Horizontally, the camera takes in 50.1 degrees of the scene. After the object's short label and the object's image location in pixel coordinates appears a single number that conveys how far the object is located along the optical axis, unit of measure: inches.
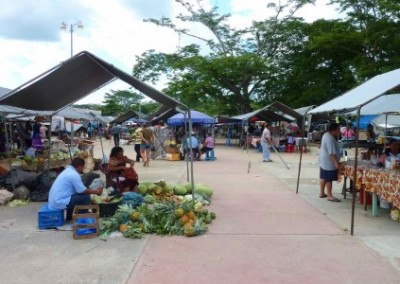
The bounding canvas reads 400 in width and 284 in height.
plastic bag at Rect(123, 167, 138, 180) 350.2
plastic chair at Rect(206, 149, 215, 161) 749.9
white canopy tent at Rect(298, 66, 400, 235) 241.6
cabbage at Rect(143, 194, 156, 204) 308.3
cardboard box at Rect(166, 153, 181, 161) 740.0
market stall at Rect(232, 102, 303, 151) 909.8
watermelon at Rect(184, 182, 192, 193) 362.3
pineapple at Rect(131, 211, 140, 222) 257.9
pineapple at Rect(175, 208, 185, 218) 258.2
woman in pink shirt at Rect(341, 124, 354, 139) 862.5
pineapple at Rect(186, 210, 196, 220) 260.5
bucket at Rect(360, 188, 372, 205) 326.7
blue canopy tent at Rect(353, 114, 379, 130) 943.9
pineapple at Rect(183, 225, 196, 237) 242.5
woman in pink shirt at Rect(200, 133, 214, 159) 745.6
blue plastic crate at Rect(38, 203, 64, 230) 259.8
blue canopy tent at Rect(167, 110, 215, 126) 879.7
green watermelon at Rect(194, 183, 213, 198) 350.9
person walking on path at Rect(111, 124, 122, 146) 1164.9
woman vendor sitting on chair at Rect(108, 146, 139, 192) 348.8
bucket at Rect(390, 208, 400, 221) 278.5
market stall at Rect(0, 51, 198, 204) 297.7
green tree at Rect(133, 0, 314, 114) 1307.8
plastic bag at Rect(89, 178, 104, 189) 306.9
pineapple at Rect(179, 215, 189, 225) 253.9
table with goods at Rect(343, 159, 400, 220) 258.4
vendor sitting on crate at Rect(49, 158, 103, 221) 263.1
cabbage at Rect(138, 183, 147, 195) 339.3
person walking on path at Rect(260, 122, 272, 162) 712.4
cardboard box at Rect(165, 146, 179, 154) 745.0
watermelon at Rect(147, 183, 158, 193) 342.6
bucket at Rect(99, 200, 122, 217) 280.3
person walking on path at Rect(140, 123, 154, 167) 639.1
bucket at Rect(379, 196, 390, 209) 300.1
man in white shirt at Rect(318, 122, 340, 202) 335.3
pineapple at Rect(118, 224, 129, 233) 247.2
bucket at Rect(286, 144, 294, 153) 960.0
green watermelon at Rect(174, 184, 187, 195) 352.8
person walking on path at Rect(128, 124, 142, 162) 650.8
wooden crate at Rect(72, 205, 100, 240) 239.1
